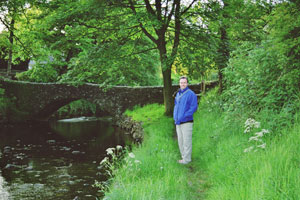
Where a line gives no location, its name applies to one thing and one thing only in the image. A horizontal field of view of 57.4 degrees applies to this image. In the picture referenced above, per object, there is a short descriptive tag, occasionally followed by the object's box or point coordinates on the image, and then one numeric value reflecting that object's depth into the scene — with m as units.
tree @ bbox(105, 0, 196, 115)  10.44
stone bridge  19.71
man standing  6.28
